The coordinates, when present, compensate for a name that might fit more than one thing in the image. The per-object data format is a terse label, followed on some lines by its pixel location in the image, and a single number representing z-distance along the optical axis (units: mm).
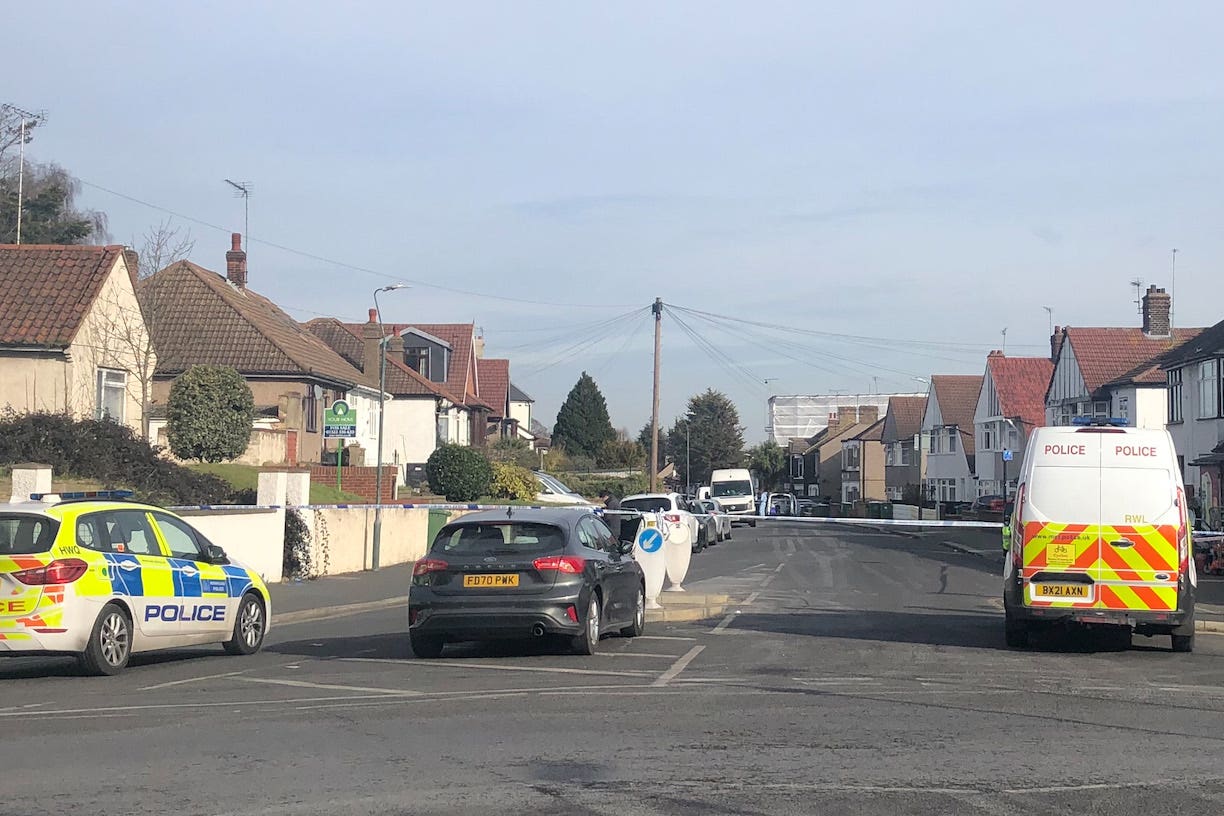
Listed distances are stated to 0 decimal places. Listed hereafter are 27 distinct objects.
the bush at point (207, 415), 32250
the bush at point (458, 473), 40938
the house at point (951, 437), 80688
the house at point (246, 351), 44281
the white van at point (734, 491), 64250
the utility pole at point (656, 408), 55000
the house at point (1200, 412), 42312
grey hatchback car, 13430
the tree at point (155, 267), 42188
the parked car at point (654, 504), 36844
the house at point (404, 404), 59219
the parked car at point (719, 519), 46312
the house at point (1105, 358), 57969
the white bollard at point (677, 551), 20031
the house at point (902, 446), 93375
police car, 12156
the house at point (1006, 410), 71000
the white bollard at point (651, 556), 18406
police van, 14141
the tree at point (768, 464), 128000
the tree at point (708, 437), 121188
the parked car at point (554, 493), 45781
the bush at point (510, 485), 43406
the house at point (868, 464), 104000
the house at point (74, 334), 31562
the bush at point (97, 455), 23938
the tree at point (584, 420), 101688
